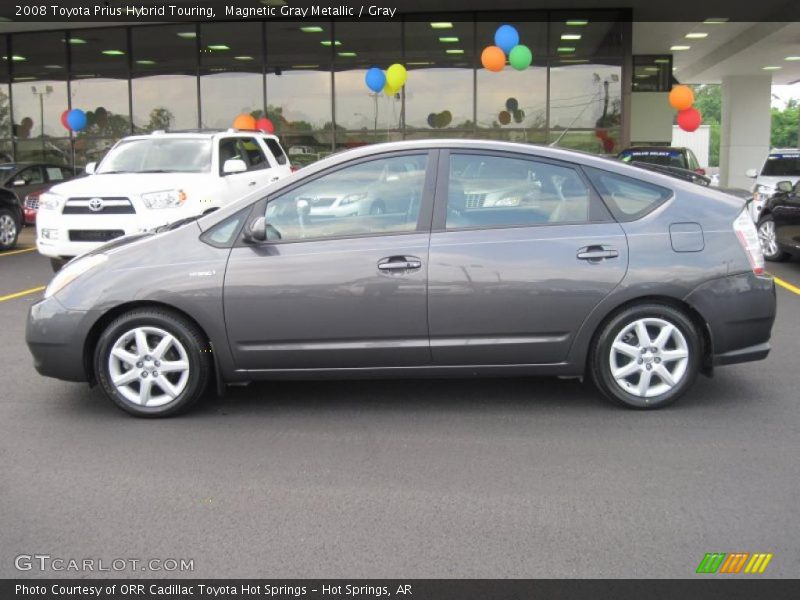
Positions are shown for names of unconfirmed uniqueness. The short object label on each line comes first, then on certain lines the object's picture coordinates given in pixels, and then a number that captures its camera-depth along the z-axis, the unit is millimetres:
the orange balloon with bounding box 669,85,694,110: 18156
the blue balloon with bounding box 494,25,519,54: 17422
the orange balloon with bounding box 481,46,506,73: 17406
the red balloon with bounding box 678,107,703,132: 18531
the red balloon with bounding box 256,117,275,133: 20250
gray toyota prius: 4867
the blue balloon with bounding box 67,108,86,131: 20906
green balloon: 17369
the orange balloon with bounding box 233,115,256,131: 19578
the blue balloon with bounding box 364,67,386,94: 18391
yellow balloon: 18078
